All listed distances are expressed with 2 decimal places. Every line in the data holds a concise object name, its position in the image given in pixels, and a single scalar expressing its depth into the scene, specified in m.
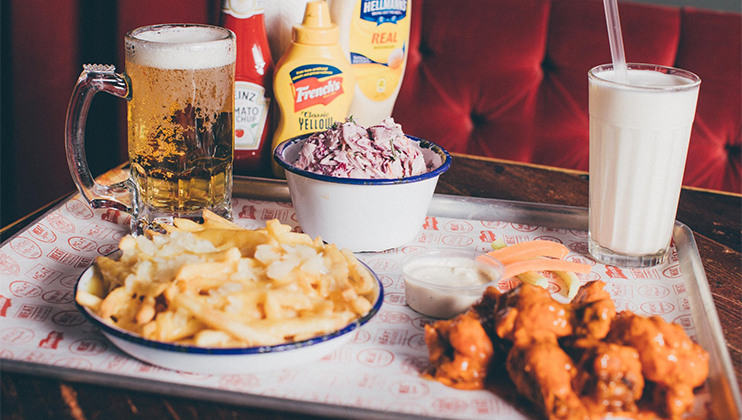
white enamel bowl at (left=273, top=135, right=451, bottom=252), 1.35
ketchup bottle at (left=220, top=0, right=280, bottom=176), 1.71
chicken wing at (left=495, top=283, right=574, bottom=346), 0.95
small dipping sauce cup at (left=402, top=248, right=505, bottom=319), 1.17
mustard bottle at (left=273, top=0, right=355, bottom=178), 1.65
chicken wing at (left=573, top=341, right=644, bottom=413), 0.89
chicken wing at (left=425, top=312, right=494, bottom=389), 0.96
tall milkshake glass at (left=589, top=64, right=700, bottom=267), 1.31
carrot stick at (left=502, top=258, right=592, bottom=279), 1.33
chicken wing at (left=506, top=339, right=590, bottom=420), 0.88
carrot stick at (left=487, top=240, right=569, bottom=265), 1.39
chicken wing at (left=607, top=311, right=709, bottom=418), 0.91
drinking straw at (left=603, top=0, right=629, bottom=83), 1.38
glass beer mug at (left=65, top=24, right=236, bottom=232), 1.34
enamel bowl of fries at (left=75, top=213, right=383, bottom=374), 0.92
